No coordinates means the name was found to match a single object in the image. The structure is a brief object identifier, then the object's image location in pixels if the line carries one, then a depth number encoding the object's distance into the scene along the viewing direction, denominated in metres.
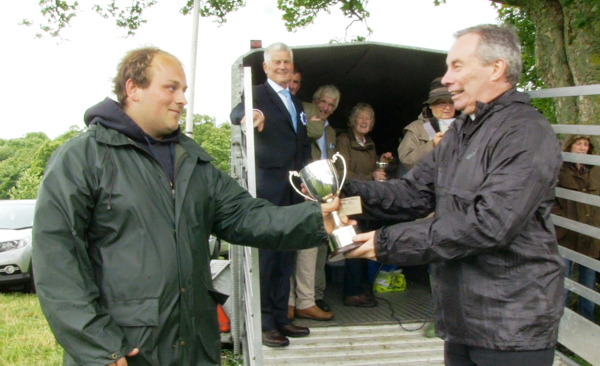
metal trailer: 2.99
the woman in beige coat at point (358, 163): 4.73
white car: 8.77
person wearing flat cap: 4.23
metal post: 10.59
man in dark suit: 3.78
